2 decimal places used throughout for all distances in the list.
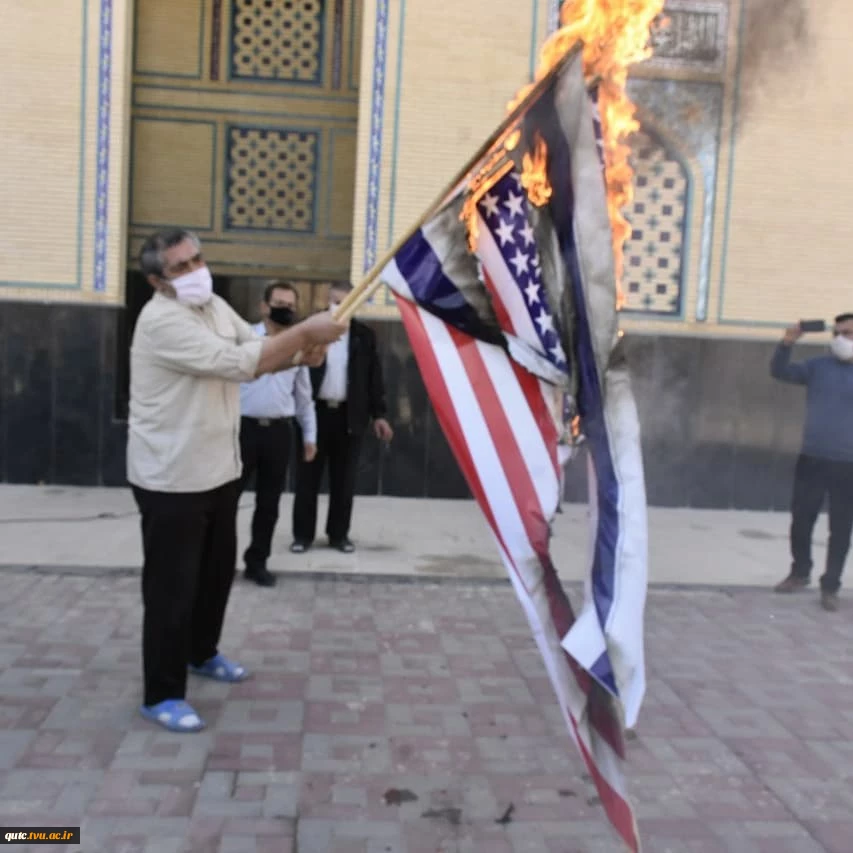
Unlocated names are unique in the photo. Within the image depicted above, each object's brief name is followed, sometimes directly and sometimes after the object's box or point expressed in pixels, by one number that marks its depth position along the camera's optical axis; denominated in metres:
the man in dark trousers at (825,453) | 6.43
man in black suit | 7.04
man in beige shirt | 3.85
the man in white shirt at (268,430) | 5.78
